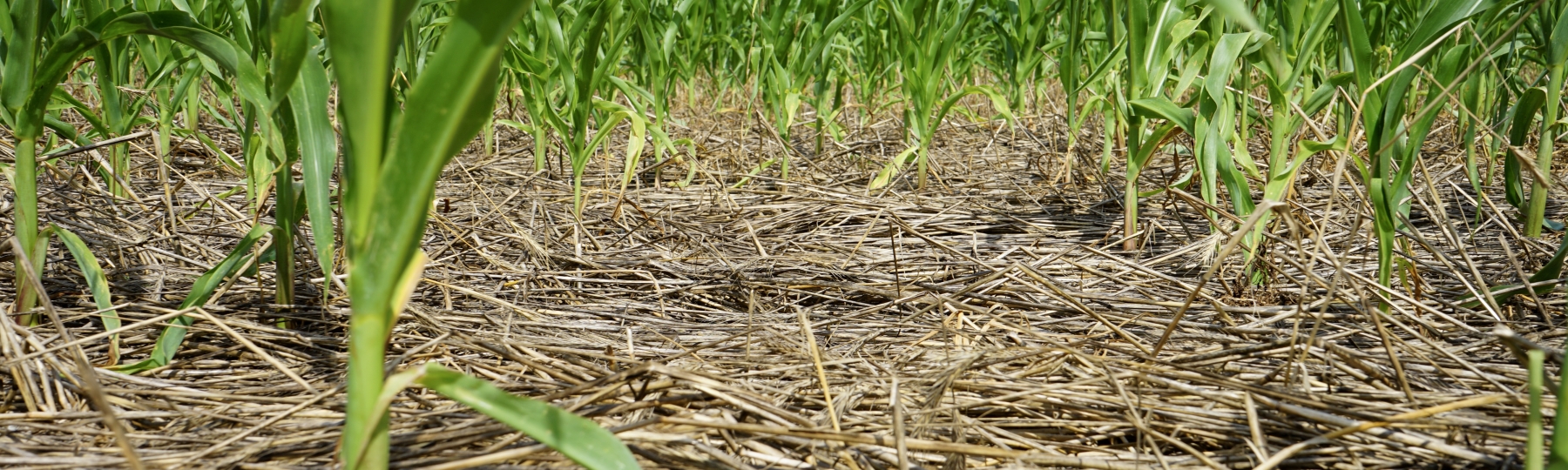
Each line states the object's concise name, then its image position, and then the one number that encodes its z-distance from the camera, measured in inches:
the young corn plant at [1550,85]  65.6
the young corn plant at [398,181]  23.1
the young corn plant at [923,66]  100.7
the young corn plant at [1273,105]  59.4
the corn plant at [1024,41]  129.9
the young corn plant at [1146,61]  70.1
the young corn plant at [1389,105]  51.1
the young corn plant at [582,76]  81.7
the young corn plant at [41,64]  41.8
